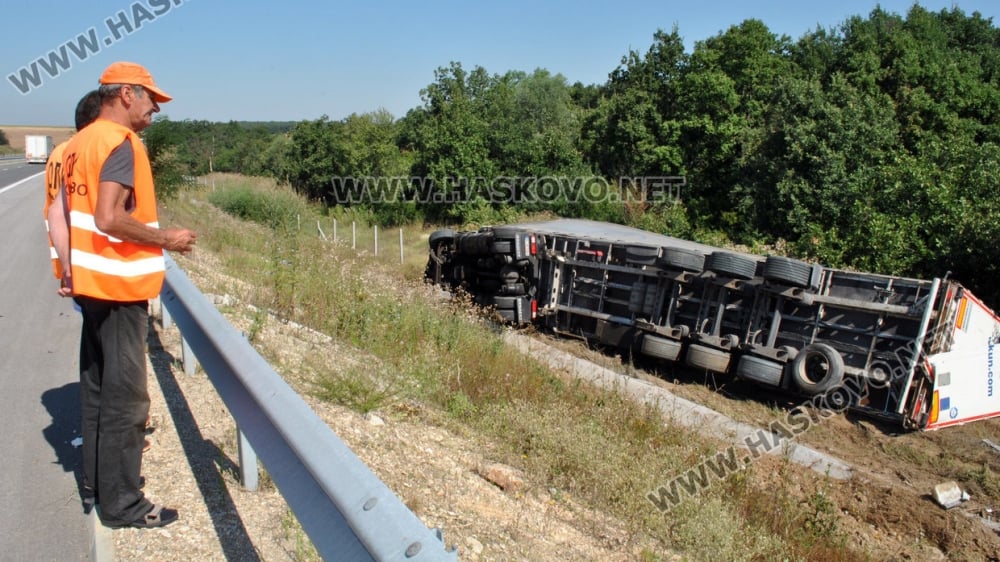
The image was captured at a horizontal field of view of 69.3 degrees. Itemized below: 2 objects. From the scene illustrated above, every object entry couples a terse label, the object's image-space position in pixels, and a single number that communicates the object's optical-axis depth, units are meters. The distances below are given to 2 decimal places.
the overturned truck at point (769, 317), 8.99
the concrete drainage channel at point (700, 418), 7.73
